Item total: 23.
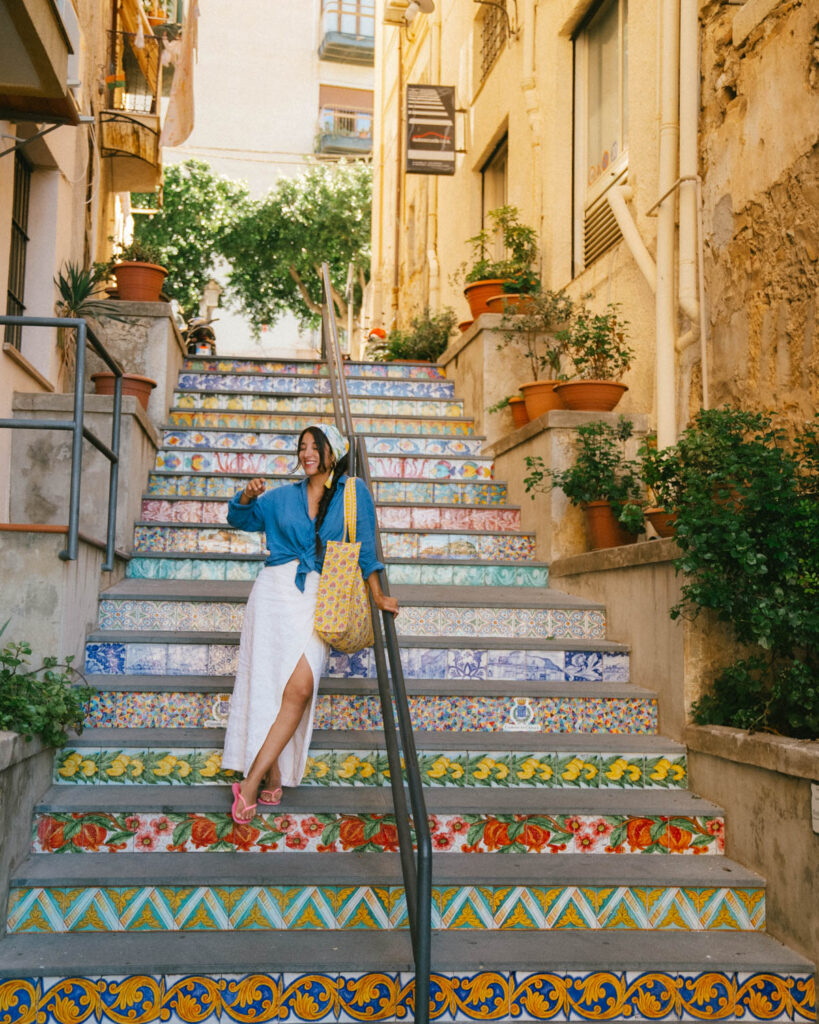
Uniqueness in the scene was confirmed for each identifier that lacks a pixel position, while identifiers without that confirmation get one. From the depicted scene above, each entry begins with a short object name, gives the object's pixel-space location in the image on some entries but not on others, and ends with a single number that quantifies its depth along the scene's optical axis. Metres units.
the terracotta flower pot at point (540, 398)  6.83
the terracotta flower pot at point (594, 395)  6.33
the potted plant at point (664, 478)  4.61
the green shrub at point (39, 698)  3.58
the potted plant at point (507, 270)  8.35
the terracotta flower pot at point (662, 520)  4.91
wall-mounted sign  11.62
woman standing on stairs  3.82
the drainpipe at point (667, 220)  5.93
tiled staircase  3.20
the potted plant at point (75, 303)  6.74
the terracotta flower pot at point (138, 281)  7.58
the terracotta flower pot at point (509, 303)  7.83
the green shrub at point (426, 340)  10.02
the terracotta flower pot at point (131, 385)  6.72
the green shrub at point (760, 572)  3.68
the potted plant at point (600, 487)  5.73
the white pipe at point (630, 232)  6.31
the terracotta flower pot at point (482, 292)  8.43
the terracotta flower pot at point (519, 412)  7.28
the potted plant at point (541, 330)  7.56
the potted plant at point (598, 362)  6.35
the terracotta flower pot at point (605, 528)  5.73
